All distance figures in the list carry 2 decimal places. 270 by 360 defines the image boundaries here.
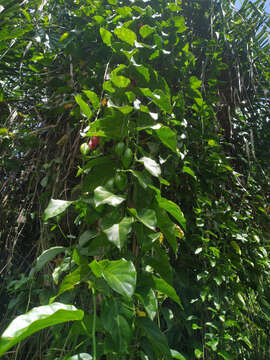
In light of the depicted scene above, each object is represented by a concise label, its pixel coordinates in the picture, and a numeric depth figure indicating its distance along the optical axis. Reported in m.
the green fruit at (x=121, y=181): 0.61
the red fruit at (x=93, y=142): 0.73
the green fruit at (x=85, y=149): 0.71
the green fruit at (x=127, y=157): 0.63
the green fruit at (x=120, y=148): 0.64
